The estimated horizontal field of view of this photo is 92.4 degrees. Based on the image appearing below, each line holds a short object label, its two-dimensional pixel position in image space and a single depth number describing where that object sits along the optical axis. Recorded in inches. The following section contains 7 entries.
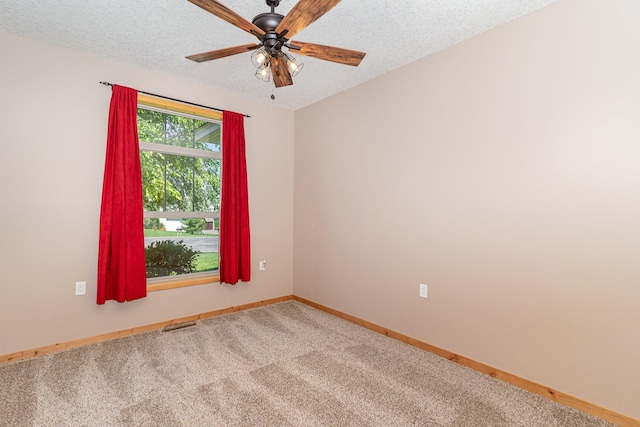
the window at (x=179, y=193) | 128.9
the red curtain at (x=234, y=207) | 141.7
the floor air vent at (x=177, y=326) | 125.9
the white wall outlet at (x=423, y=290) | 111.1
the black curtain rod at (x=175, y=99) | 114.0
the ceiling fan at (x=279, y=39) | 60.3
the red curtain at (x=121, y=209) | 111.3
